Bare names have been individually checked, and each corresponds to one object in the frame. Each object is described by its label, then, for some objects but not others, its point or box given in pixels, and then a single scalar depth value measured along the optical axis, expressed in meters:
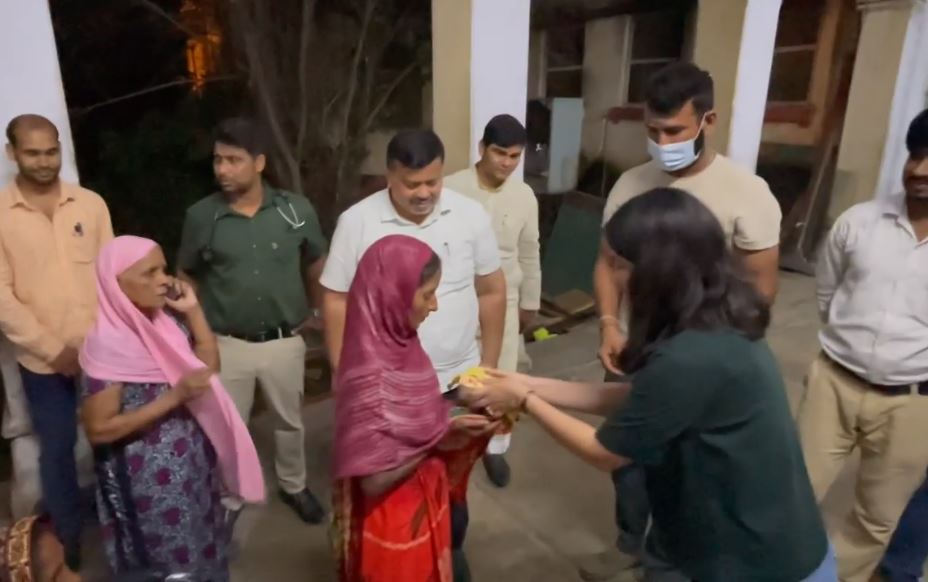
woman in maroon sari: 1.74
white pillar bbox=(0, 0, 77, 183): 2.51
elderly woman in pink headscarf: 1.95
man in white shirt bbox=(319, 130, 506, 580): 2.42
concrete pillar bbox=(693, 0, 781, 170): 4.88
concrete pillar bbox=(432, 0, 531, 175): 3.65
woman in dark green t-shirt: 1.46
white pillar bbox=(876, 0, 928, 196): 5.54
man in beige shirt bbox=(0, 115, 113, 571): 2.46
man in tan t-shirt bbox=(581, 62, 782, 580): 2.44
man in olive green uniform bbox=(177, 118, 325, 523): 2.69
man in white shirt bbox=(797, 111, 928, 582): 2.28
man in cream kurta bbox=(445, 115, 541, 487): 3.11
